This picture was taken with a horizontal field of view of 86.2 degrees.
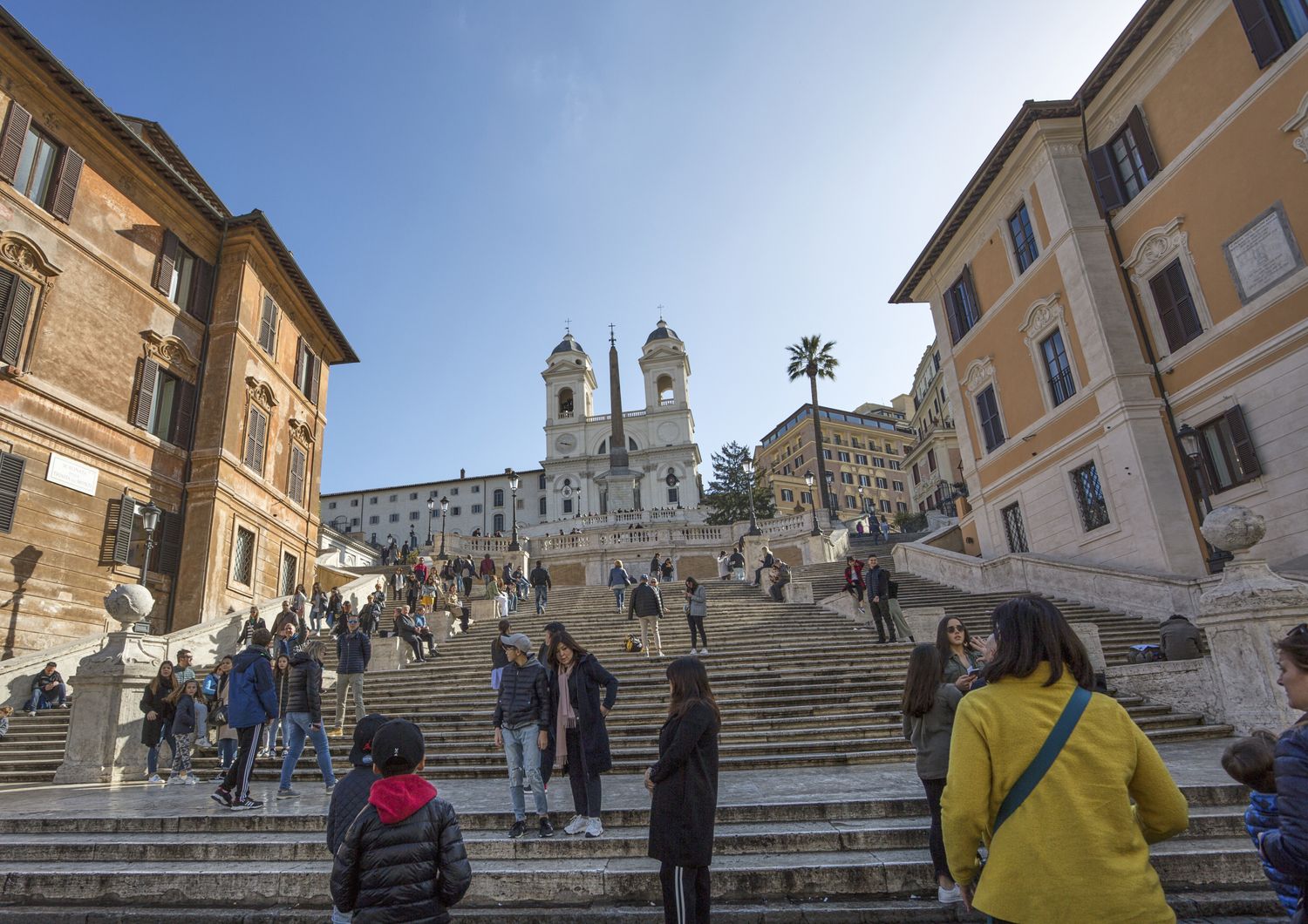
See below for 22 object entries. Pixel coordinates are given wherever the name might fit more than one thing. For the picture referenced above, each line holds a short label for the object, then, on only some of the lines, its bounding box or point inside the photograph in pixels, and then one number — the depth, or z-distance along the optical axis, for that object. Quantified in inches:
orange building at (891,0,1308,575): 535.8
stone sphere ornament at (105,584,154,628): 387.5
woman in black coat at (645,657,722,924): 144.4
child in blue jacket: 107.3
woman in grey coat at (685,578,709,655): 542.9
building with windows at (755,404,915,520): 3095.5
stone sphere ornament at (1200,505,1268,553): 303.1
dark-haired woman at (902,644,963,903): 172.2
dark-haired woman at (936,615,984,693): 201.8
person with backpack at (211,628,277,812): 278.5
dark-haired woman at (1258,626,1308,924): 92.9
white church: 2765.7
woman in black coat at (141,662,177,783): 369.1
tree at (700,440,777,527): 2116.1
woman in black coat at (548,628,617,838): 222.4
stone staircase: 182.2
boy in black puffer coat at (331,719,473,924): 111.5
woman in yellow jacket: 82.3
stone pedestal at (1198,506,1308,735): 291.1
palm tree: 1939.0
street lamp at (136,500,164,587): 611.8
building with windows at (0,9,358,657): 608.7
